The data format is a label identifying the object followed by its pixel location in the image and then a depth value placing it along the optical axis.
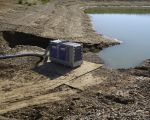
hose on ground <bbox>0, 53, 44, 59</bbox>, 10.59
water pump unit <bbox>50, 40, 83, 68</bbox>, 10.14
